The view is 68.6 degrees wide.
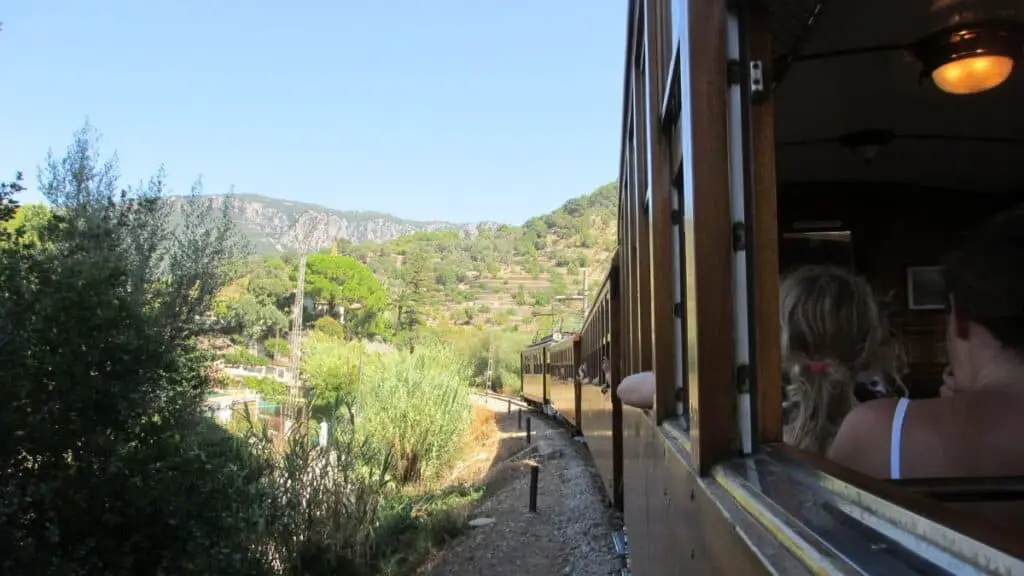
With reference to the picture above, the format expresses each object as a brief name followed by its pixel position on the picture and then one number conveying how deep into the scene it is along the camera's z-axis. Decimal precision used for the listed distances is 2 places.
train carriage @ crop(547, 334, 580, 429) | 13.29
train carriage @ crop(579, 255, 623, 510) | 7.00
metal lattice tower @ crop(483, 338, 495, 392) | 54.31
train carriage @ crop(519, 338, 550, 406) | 21.52
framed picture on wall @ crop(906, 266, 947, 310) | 2.99
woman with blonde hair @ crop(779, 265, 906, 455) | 1.64
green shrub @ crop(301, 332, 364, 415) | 26.20
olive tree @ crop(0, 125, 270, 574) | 4.74
